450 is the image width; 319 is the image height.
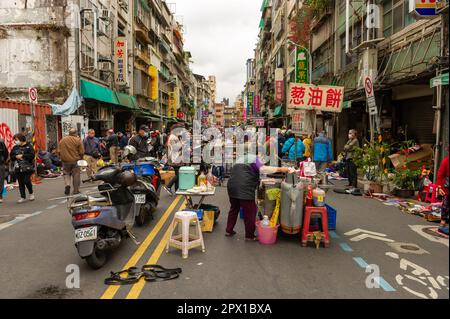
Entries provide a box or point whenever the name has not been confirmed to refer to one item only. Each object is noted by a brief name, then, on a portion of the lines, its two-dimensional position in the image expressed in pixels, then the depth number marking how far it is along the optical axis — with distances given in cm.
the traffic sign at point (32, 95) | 1352
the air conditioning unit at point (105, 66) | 2624
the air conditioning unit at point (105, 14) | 2588
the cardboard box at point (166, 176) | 1194
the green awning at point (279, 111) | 4075
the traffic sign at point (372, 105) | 1129
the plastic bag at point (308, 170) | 826
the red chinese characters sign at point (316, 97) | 1210
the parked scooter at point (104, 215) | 532
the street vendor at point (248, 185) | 669
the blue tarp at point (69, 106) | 1909
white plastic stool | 600
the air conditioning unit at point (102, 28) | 2460
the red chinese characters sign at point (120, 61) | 2828
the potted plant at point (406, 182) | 1106
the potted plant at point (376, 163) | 1177
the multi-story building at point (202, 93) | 12938
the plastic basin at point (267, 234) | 655
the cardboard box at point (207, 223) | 742
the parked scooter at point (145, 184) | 783
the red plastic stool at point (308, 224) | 646
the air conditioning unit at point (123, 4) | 3084
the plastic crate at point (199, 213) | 728
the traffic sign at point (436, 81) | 845
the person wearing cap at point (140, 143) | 1216
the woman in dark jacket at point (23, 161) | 1053
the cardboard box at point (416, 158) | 1218
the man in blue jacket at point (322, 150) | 1275
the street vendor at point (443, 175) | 662
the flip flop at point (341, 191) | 1210
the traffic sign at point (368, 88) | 1122
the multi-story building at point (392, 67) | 1205
